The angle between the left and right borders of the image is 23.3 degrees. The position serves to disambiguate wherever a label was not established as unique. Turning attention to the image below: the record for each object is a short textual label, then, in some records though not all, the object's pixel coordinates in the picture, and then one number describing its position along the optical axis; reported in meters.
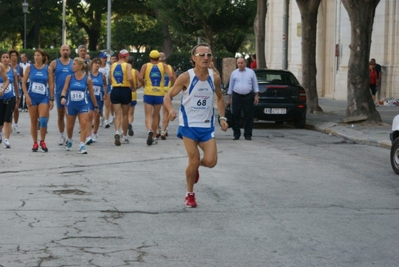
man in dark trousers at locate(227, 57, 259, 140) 19.39
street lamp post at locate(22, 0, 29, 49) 63.17
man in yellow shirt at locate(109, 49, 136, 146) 17.67
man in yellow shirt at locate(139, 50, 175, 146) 17.89
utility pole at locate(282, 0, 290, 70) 30.95
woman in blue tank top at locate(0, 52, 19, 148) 16.38
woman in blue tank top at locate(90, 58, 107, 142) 18.91
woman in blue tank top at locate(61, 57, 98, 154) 15.71
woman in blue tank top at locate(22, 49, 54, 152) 15.88
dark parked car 22.70
